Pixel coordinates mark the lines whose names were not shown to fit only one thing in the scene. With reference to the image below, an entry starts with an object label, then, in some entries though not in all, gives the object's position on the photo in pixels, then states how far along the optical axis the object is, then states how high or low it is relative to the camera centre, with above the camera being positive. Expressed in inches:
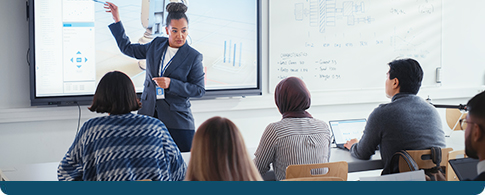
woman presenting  124.8 +0.5
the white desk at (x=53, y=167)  83.5 -18.4
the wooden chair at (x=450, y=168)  88.7 -18.7
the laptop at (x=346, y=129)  113.0 -13.1
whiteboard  162.4 +17.7
